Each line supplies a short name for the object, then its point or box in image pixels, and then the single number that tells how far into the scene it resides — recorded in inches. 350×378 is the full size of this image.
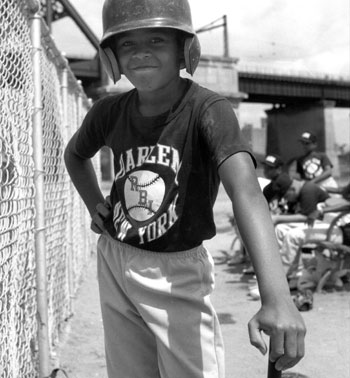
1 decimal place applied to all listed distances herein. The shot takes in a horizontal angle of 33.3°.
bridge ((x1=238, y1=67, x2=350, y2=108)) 1612.9
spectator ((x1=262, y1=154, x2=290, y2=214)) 251.9
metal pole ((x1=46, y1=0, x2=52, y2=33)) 1076.8
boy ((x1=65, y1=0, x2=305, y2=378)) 66.2
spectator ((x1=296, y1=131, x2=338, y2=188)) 286.4
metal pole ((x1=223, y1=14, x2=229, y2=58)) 974.7
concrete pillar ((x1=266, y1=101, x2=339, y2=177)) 1708.9
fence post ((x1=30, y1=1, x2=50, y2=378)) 119.1
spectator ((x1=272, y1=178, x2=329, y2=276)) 226.5
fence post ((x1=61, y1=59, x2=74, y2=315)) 189.8
